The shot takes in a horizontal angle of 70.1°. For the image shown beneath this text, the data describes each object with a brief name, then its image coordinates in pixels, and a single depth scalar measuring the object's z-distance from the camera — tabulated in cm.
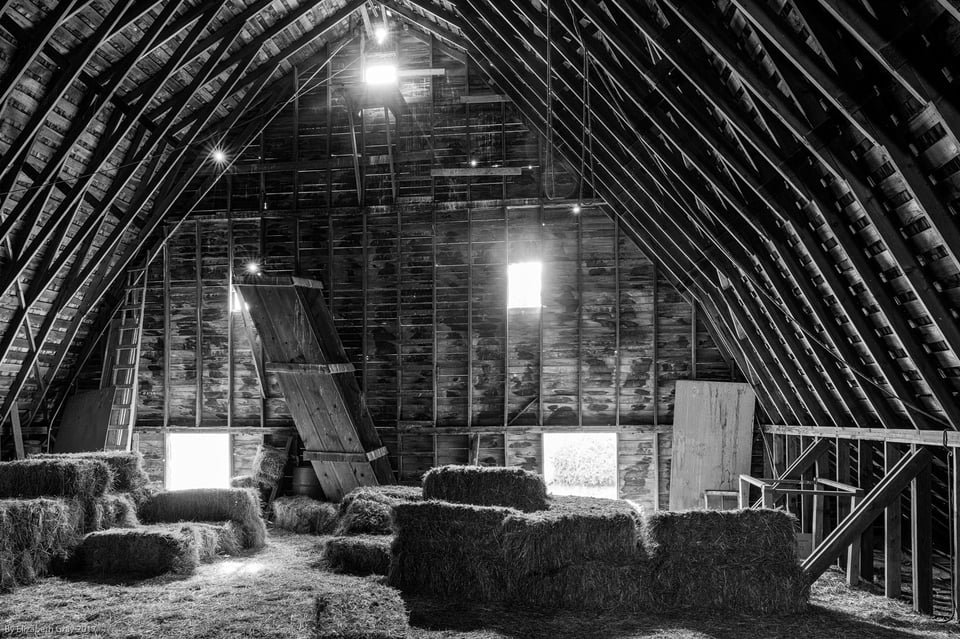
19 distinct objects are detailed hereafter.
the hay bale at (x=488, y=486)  769
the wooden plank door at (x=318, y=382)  1088
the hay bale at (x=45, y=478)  833
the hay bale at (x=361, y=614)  457
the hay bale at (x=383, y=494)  967
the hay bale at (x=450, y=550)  681
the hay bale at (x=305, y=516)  1058
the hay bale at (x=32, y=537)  745
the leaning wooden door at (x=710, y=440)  1099
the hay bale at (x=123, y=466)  926
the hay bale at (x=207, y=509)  958
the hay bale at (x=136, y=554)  811
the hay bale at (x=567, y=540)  654
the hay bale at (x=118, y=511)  884
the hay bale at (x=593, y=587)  647
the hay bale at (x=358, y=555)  802
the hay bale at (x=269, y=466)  1168
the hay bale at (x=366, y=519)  915
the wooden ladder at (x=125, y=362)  1182
